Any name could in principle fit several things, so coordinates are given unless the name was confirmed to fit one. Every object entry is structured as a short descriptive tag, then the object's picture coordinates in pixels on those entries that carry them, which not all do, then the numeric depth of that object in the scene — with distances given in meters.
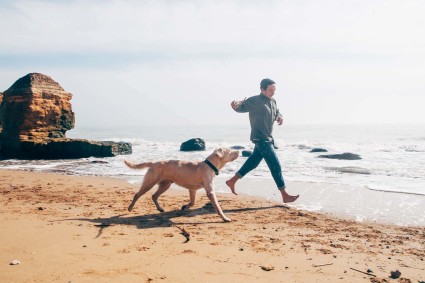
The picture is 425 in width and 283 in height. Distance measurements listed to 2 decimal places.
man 6.50
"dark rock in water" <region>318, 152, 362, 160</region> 16.61
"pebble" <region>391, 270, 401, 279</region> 3.05
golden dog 5.53
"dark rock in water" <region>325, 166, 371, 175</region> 11.18
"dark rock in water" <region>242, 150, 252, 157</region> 17.92
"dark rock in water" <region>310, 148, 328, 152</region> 21.83
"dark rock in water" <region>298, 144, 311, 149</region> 26.11
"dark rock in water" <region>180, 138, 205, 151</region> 23.11
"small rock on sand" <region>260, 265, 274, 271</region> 3.15
